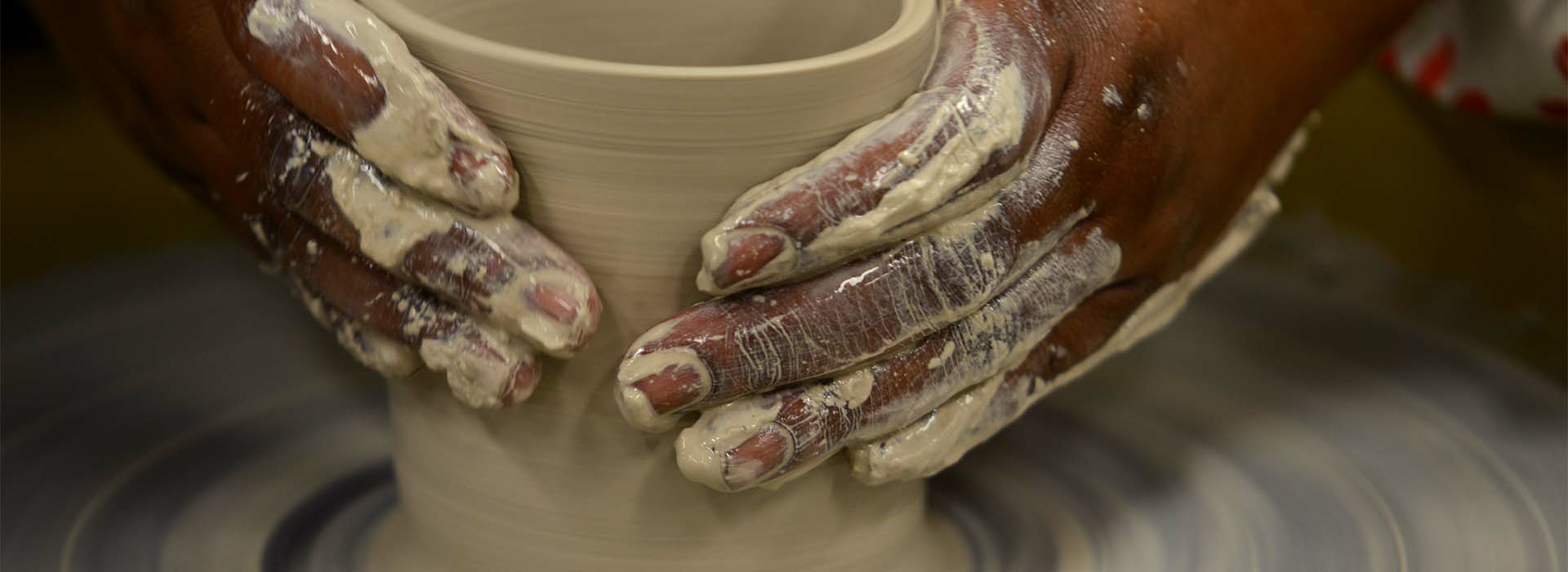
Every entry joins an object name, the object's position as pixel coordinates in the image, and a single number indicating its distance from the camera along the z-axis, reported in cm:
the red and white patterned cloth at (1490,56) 84
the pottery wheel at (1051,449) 76
